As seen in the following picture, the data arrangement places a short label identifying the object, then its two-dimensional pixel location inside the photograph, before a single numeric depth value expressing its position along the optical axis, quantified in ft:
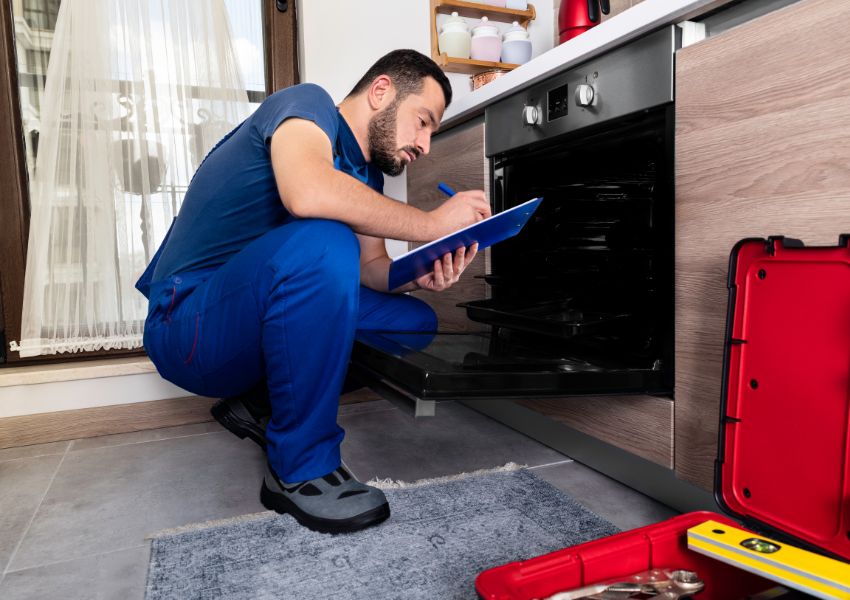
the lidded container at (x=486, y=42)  6.94
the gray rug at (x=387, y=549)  3.08
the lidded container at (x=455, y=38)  7.03
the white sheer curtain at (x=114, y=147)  6.08
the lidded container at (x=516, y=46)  6.90
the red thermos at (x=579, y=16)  5.31
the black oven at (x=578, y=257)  3.47
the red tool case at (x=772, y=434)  2.39
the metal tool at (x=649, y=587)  2.25
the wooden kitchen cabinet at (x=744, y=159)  2.66
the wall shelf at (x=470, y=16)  7.00
